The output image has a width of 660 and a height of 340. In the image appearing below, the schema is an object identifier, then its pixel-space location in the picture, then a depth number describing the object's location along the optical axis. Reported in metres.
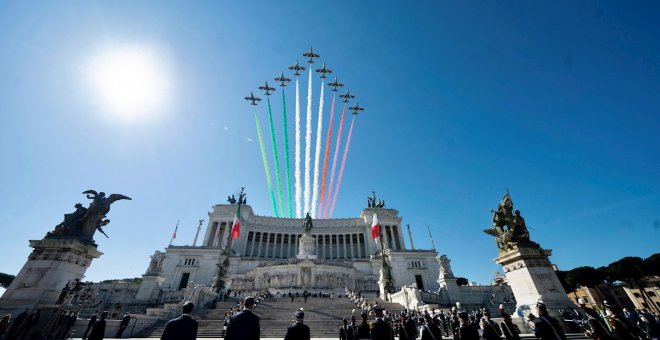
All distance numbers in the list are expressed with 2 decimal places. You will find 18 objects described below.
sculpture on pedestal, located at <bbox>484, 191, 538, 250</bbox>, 12.47
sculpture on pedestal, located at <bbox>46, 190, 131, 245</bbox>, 12.00
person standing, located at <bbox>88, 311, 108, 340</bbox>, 9.05
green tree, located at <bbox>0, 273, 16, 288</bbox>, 50.84
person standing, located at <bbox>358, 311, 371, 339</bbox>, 7.29
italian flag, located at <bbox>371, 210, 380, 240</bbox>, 36.41
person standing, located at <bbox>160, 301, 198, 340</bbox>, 4.82
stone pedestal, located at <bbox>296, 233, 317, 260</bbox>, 47.38
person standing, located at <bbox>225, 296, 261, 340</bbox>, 4.91
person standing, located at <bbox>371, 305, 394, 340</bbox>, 6.45
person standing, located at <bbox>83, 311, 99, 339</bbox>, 11.57
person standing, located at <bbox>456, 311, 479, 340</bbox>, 6.48
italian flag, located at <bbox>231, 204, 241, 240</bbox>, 39.48
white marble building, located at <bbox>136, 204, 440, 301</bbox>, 43.09
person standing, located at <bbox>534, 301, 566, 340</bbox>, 5.93
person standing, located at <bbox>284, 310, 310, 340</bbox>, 5.50
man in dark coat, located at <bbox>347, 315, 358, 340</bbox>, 11.09
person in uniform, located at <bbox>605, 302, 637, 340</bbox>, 6.23
